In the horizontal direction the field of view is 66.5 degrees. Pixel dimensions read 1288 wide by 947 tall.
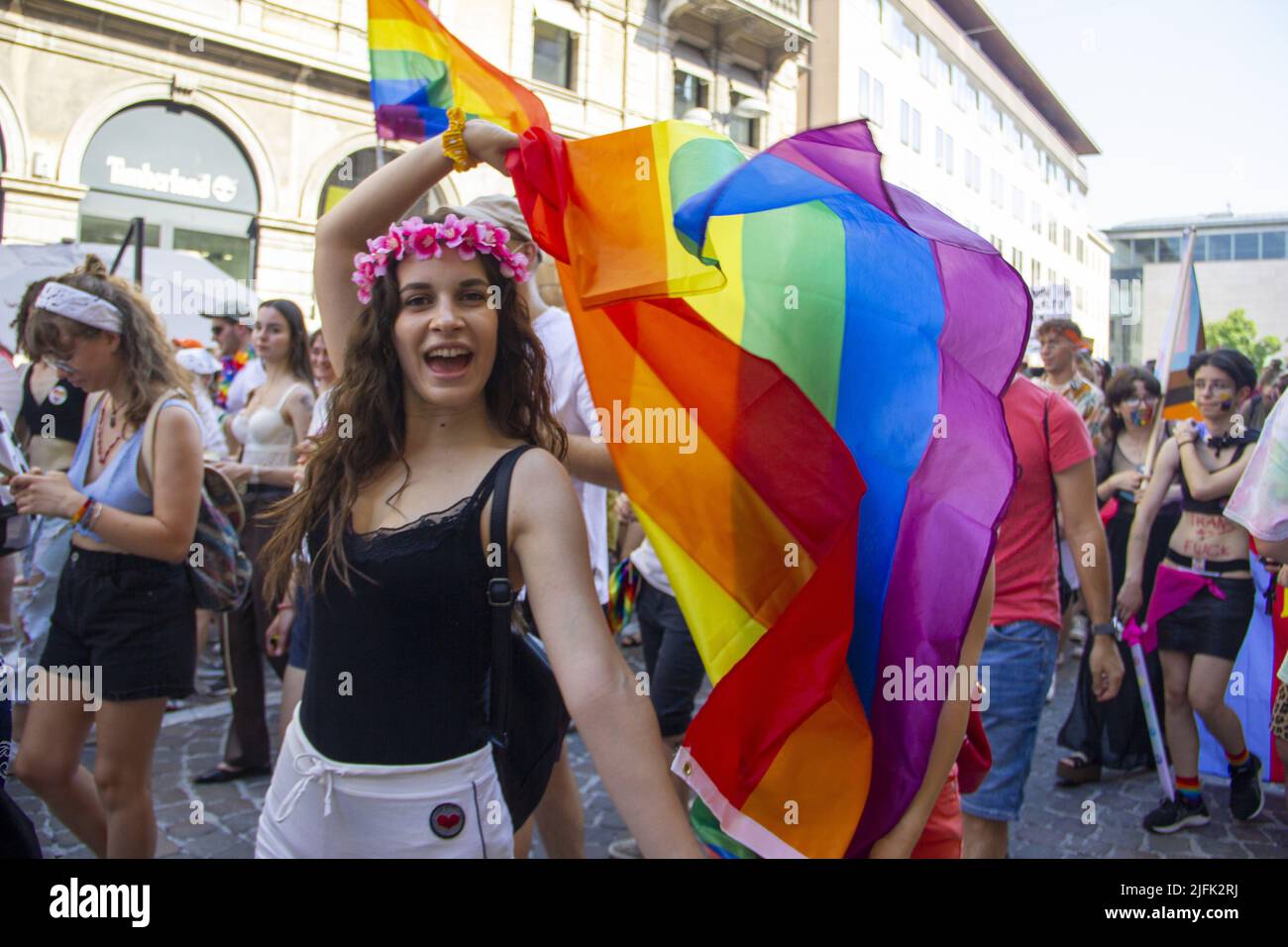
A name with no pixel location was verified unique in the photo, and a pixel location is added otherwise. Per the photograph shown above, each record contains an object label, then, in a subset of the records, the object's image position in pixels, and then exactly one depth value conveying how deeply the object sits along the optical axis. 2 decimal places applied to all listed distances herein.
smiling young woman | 1.77
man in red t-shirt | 3.16
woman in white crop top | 4.79
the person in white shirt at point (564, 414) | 2.85
